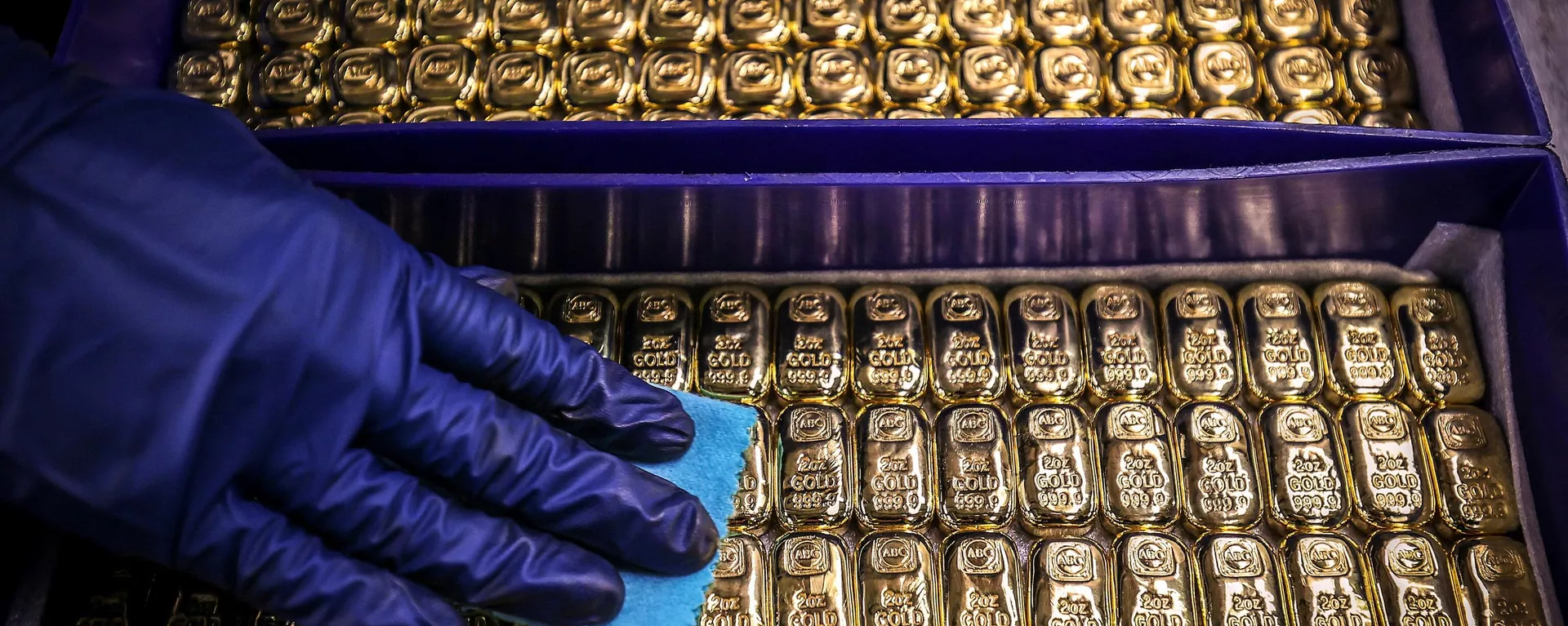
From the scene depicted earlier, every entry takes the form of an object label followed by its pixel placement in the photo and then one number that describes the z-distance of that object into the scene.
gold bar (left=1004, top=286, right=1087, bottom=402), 0.64
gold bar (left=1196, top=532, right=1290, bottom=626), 0.62
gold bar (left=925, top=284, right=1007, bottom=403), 0.64
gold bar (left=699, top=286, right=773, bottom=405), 0.64
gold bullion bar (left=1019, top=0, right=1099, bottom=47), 0.67
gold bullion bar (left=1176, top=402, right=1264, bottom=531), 0.63
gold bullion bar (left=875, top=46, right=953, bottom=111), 0.66
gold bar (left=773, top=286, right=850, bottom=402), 0.64
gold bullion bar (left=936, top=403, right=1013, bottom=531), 0.63
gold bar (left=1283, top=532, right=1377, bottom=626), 0.62
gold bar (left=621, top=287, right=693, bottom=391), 0.64
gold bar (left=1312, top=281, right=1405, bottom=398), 0.64
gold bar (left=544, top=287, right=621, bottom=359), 0.65
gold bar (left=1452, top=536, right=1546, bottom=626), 0.62
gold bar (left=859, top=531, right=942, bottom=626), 0.62
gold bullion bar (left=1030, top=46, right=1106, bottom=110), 0.67
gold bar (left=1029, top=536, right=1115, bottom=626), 0.62
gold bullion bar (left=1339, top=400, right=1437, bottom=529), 0.63
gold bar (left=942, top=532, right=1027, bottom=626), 0.62
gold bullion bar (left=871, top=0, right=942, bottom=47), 0.67
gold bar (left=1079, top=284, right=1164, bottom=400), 0.64
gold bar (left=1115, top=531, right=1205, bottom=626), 0.62
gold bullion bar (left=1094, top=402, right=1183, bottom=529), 0.63
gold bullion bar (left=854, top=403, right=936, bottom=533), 0.63
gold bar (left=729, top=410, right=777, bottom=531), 0.63
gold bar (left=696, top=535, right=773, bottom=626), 0.62
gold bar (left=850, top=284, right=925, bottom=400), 0.64
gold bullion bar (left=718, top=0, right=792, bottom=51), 0.67
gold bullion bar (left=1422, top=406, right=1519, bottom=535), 0.63
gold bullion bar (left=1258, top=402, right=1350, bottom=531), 0.63
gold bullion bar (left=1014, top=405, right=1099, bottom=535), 0.63
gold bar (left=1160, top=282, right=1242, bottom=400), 0.64
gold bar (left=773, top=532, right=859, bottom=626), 0.62
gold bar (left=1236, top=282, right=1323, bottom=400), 0.64
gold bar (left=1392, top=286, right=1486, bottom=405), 0.64
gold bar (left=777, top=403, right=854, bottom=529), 0.63
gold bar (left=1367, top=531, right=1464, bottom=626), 0.62
